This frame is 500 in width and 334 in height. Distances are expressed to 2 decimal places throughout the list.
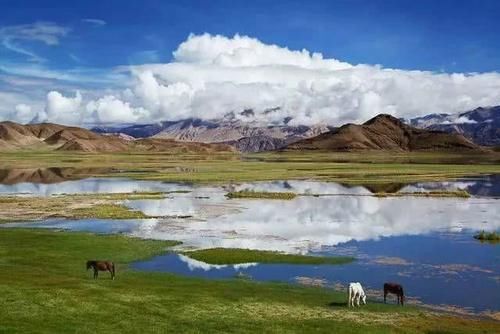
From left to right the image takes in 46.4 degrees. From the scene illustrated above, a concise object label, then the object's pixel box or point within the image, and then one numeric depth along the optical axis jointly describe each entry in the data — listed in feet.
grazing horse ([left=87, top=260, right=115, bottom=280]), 129.95
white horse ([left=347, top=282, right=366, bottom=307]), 111.86
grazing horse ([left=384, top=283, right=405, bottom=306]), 117.19
